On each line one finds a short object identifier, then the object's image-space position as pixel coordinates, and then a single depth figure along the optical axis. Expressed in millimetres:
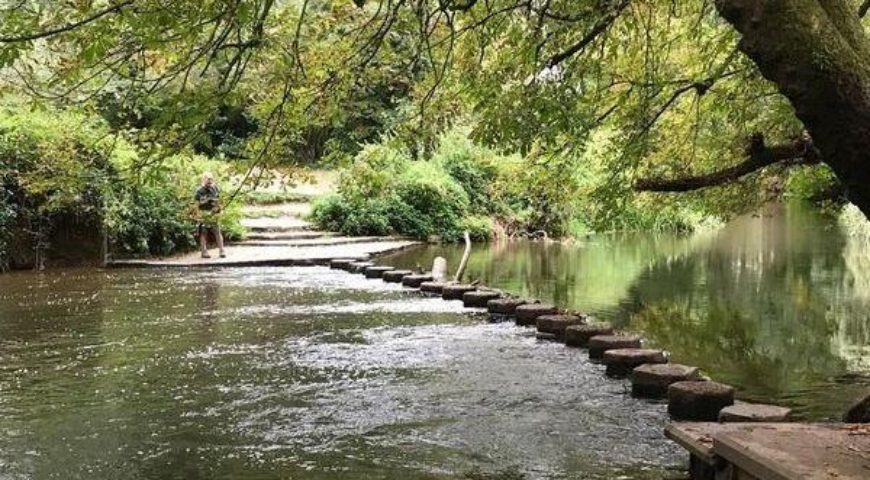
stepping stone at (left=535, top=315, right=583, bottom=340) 9305
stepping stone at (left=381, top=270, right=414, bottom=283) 14367
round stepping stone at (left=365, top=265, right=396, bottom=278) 14859
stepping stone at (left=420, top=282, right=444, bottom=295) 13000
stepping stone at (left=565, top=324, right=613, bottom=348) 8852
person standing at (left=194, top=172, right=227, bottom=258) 15392
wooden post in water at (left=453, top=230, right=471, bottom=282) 14023
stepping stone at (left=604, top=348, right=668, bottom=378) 7598
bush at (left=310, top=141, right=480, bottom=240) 22250
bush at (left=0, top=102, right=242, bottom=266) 14852
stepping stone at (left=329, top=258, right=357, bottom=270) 16250
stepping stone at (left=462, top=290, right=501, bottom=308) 11688
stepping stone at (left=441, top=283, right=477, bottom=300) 12405
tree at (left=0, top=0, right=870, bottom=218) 3051
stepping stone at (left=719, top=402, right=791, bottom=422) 5383
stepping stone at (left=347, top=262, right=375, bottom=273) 15584
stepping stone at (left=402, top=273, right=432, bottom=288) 13730
